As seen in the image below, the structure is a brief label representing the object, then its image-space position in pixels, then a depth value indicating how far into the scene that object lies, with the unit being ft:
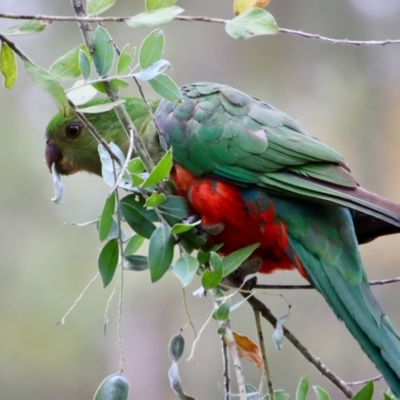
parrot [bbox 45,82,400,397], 15.20
